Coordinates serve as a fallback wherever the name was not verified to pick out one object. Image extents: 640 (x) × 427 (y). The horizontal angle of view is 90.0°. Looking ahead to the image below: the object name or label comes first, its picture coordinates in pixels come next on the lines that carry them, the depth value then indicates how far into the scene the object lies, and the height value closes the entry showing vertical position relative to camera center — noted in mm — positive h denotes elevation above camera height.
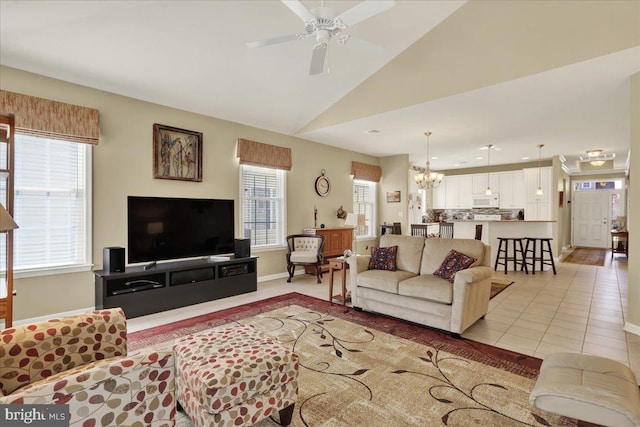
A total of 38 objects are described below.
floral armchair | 1129 -685
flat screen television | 4176 -215
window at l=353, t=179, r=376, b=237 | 8109 +291
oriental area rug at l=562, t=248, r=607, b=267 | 7961 -1199
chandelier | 6682 +745
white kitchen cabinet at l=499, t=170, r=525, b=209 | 9098 +680
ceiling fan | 2262 +1464
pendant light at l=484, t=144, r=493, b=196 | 7174 +1481
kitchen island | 6988 -360
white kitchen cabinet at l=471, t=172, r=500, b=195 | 9581 +936
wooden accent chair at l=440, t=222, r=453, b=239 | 7484 -376
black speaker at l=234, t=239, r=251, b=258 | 5156 -586
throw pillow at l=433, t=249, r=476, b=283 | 3571 -581
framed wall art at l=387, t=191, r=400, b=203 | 8266 +429
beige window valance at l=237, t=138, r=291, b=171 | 5512 +1053
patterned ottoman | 1694 -937
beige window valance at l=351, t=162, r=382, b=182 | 7782 +1049
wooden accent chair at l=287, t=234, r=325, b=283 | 5828 -734
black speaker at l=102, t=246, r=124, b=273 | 3828 -569
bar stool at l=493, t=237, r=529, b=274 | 6809 -902
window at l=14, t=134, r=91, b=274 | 3600 +107
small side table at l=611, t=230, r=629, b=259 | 8541 -821
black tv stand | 3807 -962
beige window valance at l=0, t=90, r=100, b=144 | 3438 +1082
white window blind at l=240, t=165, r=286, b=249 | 5750 +136
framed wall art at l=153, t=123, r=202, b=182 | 4559 +879
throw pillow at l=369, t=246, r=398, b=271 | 4202 -610
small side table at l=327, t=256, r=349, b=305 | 4367 -765
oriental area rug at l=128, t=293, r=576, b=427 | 2027 -1281
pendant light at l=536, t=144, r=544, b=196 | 7229 +949
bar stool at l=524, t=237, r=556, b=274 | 6704 -870
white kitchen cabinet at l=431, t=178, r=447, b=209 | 10703 +568
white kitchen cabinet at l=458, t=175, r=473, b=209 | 10141 +677
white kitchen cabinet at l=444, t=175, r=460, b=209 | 10453 +727
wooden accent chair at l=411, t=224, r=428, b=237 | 6922 -377
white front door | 10711 -168
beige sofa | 3281 -814
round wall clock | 6891 +597
